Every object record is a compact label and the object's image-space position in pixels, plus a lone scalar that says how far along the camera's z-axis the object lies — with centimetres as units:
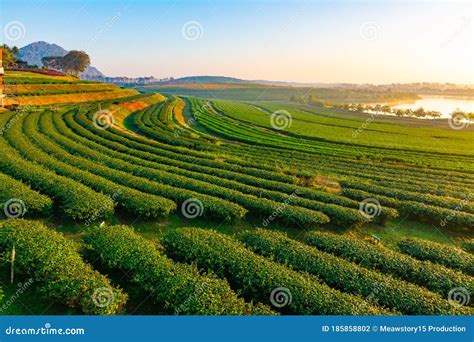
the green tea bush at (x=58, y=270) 900
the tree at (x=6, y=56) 5771
